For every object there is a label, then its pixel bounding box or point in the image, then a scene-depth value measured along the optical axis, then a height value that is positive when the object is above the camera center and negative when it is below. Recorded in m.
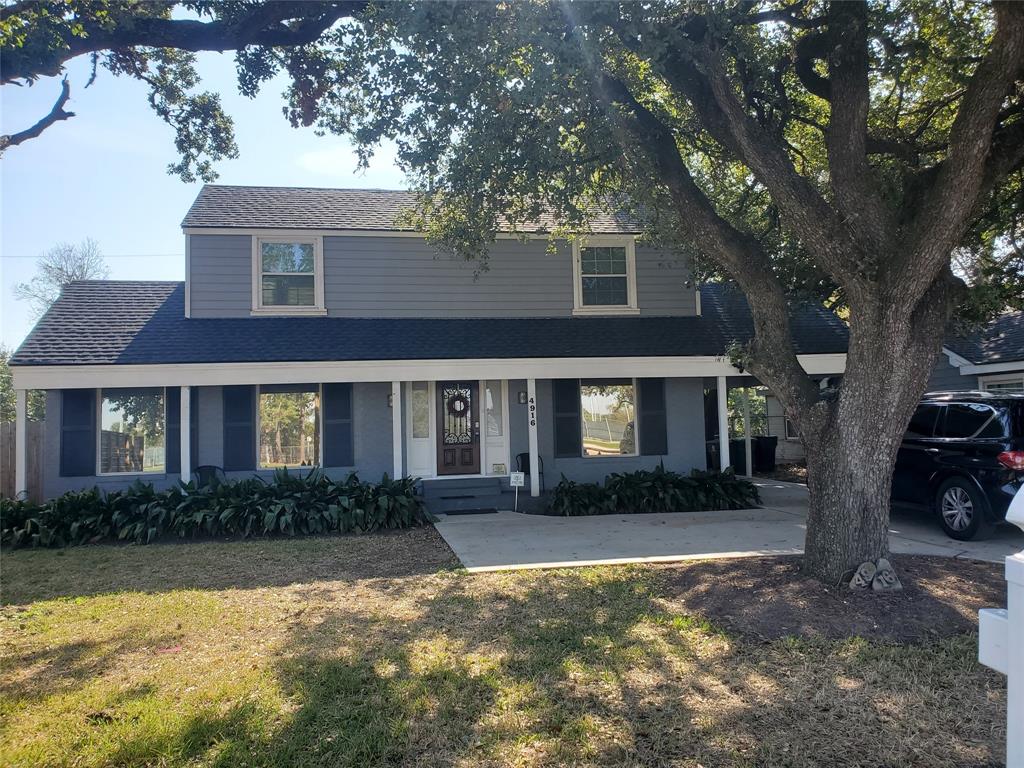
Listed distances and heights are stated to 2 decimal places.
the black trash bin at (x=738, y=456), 17.09 -1.20
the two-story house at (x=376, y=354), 11.37 +1.09
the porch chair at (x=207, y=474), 11.27 -0.92
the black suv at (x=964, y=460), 7.93 -0.68
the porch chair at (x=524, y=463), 12.72 -0.93
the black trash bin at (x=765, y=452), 17.55 -1.12
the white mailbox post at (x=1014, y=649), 1.53 -0.59
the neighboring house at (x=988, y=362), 15.44 +1.07
